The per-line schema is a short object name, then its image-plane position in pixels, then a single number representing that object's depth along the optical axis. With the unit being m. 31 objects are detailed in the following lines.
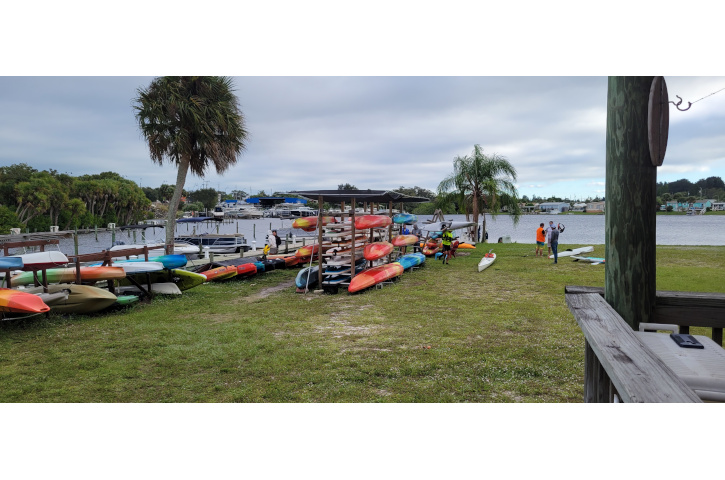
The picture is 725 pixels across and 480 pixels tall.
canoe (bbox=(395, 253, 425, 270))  13.91
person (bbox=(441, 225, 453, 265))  16.20
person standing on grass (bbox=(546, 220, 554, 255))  15.42
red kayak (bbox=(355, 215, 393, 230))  12.15
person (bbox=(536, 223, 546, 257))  16.95
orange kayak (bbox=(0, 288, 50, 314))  6.89
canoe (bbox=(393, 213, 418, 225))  15.06
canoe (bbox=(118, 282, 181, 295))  10.09
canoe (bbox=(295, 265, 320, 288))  11.08
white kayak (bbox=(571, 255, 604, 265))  14.68
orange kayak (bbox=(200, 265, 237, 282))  12.33
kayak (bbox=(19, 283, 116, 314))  8.09
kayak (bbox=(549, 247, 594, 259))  16.78
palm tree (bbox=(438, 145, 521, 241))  26.16
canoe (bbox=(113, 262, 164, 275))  9.15
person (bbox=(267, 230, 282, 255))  19.22
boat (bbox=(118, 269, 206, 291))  10.39
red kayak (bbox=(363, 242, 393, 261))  11.66
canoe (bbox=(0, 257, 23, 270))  7.47
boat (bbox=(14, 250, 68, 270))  8.03
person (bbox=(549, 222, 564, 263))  15.10
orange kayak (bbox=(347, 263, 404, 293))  10.64
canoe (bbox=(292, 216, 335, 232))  12.29
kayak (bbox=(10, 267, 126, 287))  8.76
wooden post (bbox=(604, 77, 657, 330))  2.39
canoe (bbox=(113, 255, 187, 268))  10.03
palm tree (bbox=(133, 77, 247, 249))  16.39
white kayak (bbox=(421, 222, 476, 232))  20.38
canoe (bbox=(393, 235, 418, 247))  14.71
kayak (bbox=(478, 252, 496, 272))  14.06
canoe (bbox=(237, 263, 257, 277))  12.77
